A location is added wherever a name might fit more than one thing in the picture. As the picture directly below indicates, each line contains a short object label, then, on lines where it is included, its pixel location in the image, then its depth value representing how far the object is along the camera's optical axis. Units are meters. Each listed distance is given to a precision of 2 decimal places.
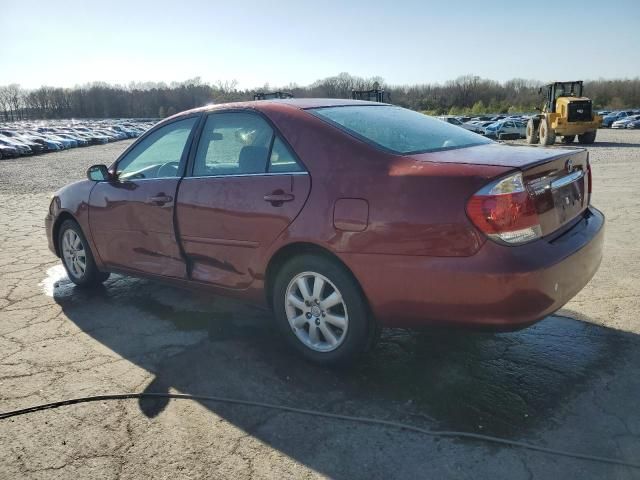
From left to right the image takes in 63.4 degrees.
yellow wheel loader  22.30
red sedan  2.48
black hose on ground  2.23
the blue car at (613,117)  44.83
